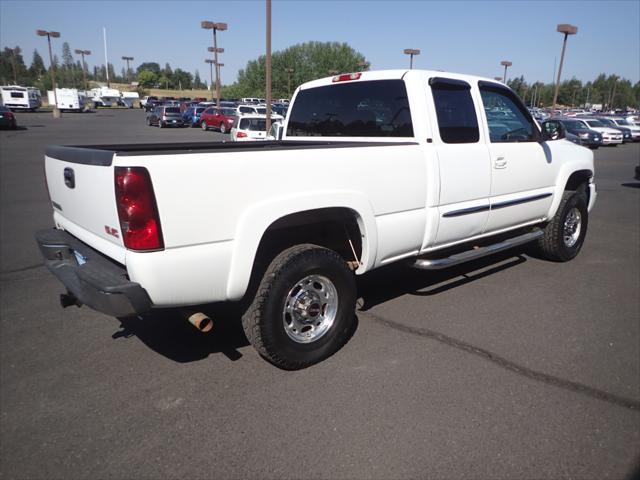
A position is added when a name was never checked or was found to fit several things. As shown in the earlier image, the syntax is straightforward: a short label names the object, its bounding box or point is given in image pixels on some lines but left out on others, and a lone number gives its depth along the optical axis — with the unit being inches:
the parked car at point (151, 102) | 2491.0
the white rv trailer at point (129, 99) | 3170.3
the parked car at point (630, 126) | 1248.8
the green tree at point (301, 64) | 3238.2
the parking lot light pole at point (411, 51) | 1094.4
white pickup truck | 103.2
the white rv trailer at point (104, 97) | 2904.3
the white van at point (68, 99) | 2079.2
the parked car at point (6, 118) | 1053.2
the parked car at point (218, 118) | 1219.2
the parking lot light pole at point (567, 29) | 1038.4
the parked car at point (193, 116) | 1449.3
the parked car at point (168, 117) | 1360.7
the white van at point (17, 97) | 1884.8
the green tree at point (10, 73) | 4365.7
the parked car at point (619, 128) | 1175.2
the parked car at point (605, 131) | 1066.7
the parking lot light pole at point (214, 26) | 1257.4
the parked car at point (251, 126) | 828.6
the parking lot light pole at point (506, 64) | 1681.8
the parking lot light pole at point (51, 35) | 1673.8
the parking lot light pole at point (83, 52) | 2957.7
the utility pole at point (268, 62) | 732.7
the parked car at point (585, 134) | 987.2
